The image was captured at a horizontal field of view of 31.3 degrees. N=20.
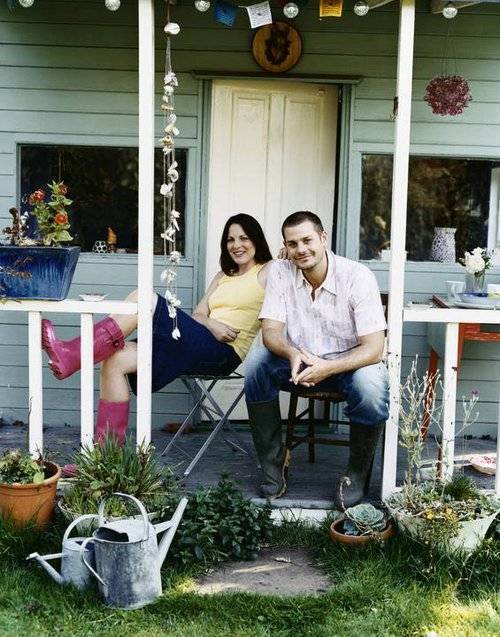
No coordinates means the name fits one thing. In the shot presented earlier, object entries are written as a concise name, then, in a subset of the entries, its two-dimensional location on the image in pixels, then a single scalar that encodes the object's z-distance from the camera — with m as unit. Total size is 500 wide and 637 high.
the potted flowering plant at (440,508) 3.56
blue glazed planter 3.95
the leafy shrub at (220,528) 3.62
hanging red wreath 5.05
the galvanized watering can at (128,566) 3.24
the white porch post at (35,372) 4.07
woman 4.17
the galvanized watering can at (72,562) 3.36
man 3.90
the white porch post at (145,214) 3.87
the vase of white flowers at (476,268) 4.68
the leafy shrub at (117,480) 3.70
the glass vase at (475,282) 4.75
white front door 5.28
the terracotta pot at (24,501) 3.76
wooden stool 4.14
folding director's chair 4.34
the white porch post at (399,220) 3.83
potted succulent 3.67
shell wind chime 3.84
